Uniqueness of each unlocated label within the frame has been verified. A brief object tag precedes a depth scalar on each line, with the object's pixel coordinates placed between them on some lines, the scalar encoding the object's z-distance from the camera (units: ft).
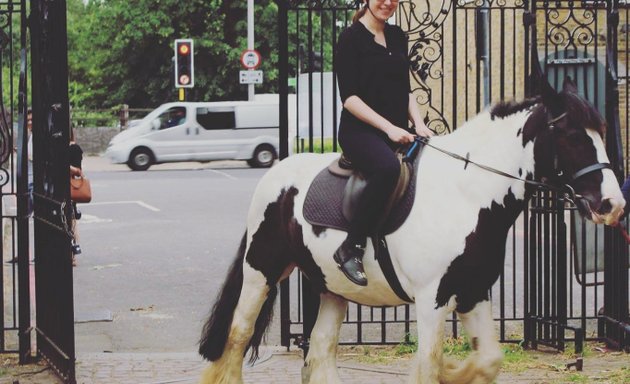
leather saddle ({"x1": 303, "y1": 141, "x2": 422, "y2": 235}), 19.84
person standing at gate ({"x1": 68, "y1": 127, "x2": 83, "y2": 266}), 43.01
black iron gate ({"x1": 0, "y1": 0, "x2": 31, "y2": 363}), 27.22
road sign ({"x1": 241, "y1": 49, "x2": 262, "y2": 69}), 125.49
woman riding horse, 19.75
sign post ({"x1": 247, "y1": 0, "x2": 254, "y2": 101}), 136.05
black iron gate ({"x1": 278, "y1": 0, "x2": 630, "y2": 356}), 27.96
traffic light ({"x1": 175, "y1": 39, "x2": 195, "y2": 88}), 110.32
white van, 110.52
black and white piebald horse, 18.66
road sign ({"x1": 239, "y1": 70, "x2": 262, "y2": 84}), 119.96
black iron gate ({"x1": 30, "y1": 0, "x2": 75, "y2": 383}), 23.76
